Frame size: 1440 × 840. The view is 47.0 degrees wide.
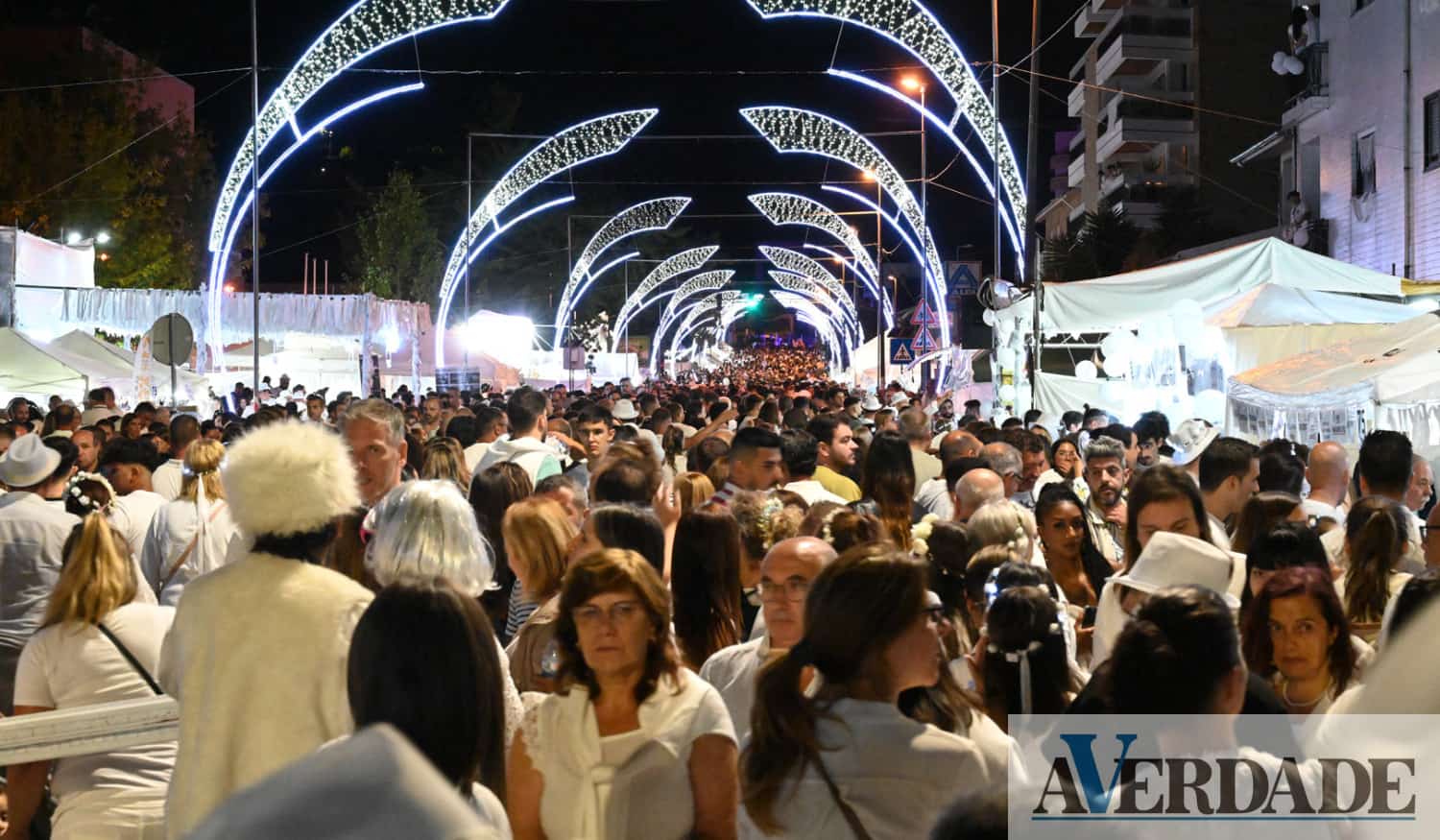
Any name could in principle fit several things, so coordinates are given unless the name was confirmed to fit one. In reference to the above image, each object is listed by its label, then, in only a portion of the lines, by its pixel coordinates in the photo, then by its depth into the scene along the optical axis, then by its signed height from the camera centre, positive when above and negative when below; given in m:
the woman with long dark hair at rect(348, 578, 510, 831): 3.26 -0.54
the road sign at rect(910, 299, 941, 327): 37.53 +2.27
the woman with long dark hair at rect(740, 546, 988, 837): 3.50 -0.67
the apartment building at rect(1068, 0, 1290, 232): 61.47 +12.36
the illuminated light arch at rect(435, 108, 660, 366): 42.69 +6.77
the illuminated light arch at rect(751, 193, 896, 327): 58.53 +7.15
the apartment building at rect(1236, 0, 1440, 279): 26.92 +5.19
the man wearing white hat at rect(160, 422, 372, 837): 4.09 -0.63
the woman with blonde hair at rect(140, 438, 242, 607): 8.34 -0.64
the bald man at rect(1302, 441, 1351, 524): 8.74 -0.30
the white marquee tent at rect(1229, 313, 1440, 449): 12.35 +0.22
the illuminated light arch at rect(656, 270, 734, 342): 104.62 +8.17
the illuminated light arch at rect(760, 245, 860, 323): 87.31 +7.88
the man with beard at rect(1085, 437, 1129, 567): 9.61 -0.35
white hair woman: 5.61 -0.45
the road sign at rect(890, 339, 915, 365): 35.97 +1.33
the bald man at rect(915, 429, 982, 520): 10.67 -0.47
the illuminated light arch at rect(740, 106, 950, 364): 38.34 +6.43
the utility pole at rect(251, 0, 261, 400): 24.78 +3.37
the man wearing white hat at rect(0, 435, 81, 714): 7.66 -0.72
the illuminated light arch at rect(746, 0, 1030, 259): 25.55 +6.02
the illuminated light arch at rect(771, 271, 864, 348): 94.38 +7.28
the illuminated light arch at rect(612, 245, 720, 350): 88.38 +7.89
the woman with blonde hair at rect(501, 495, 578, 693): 6.25 -0.50
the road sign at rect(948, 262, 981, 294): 28.12 +2.37
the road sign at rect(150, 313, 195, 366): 20.08 +0.83
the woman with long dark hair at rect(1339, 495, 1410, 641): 6.04 -0.54
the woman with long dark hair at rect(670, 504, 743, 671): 6.05 -0.57
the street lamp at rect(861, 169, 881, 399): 42.34 +2.61
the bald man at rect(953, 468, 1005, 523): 8.52 -0.39
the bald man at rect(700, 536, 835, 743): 4.93 -0.60
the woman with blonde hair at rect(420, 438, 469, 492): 10.13 -0.32
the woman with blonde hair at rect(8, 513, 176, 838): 5.07 -0.86
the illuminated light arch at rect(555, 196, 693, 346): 61.16 +8.23
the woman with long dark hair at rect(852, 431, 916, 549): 8.75 -0.35
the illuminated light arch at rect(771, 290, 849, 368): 112.25 +6.99
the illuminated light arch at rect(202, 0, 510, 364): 25.03 +5.71
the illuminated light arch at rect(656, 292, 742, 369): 123.75 +8.33
